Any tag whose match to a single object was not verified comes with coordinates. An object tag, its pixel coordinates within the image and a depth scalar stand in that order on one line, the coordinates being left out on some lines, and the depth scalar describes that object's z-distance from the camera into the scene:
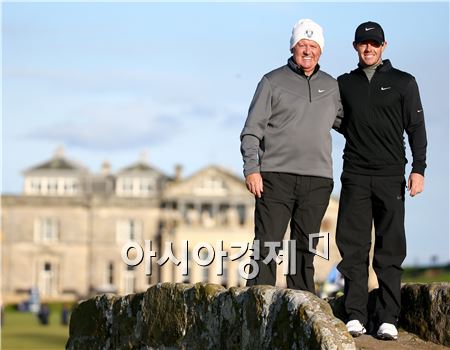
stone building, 174.46
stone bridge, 9.34
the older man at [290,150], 12.08
